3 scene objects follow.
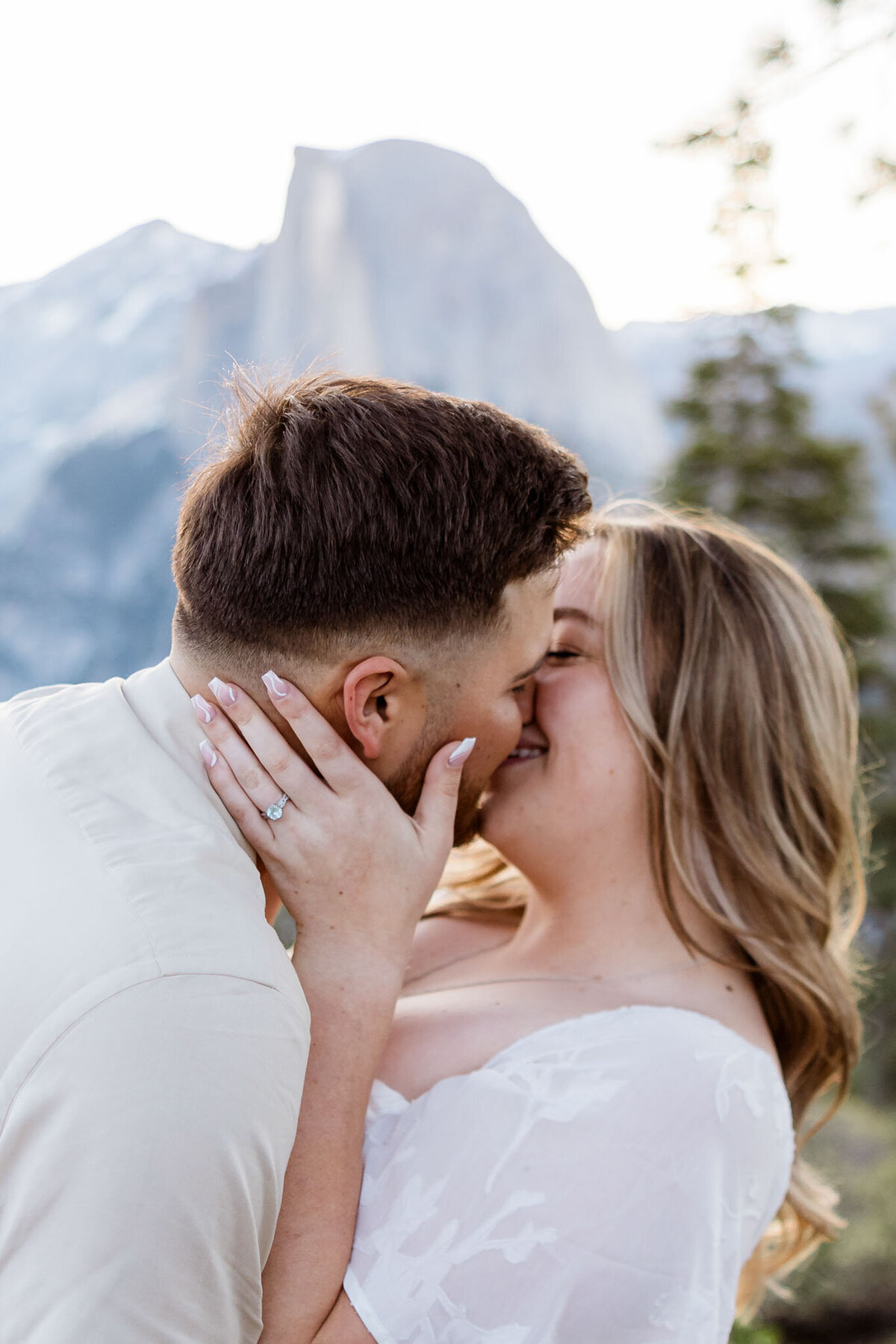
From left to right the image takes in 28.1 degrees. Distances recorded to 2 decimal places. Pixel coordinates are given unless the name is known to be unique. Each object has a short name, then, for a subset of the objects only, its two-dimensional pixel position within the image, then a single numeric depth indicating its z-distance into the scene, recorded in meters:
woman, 0.96
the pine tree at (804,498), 3.73
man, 0.77
